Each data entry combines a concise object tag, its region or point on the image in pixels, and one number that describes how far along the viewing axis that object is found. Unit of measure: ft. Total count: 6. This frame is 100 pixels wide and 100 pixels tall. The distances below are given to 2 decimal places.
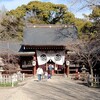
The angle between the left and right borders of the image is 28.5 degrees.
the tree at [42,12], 120.14
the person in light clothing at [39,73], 54.92
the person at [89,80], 51.27
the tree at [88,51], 62.99
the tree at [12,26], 107.26
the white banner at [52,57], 77.22
